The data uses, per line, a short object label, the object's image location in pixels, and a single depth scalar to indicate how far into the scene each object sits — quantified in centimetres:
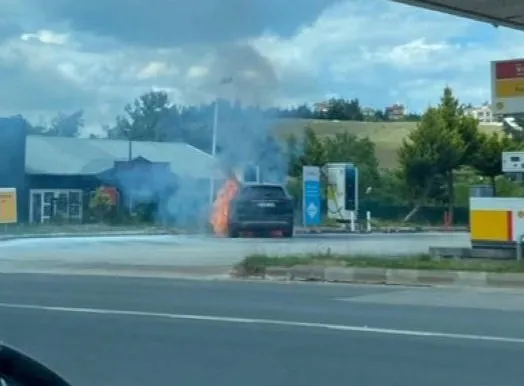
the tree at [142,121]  8150
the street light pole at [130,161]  4900
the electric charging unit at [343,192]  4441
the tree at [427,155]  5247
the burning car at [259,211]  3488
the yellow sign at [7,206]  4378
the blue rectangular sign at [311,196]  4144
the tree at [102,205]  4884
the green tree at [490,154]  5384
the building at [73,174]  4944
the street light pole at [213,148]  4053
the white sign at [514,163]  2150
